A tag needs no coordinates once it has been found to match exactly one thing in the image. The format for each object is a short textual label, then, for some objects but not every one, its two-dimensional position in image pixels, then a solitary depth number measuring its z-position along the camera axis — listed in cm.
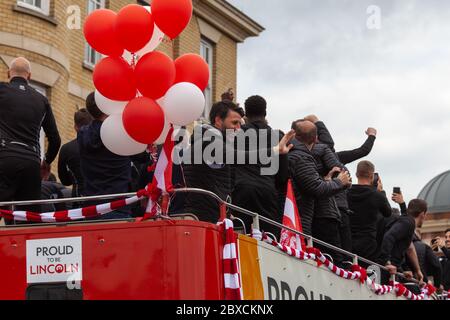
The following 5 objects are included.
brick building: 1964
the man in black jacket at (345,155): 1011
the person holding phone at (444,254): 1352
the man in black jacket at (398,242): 1100
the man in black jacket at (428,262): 1252
